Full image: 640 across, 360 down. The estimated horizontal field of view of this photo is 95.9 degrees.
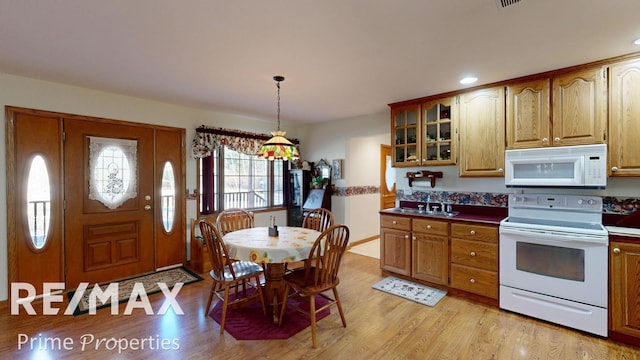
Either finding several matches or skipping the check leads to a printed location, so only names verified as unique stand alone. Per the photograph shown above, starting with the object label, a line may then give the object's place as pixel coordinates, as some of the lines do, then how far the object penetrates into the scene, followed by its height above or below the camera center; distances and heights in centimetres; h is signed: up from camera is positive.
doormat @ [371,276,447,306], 310 -130
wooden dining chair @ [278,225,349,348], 232 -78
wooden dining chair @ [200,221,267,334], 246 -85
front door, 329 -24
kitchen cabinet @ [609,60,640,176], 243 +50
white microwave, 252 +9
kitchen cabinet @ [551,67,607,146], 257 +64
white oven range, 238 -76
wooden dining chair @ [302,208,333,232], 347 -51
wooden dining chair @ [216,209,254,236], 341 -50
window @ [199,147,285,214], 442 -3
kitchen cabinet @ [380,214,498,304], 294 -84
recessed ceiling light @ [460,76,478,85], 298 +103
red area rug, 241 -129
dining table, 240 -59
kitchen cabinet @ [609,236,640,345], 225 -89
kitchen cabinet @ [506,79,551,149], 283 +63
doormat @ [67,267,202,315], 295 -125
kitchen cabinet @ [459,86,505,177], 310 +50
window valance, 418 +61
